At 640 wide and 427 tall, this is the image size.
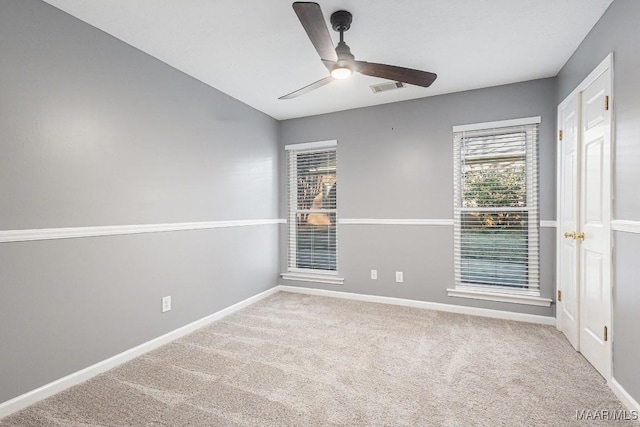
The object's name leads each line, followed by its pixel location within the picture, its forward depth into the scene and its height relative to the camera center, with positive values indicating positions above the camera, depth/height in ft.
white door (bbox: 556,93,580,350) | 8.46 -0.29
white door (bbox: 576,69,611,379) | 6.77 -0.34
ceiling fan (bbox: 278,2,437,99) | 5.55 +3.37
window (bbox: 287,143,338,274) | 14.06 +0.10
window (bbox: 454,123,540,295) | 10.69 +0.11
